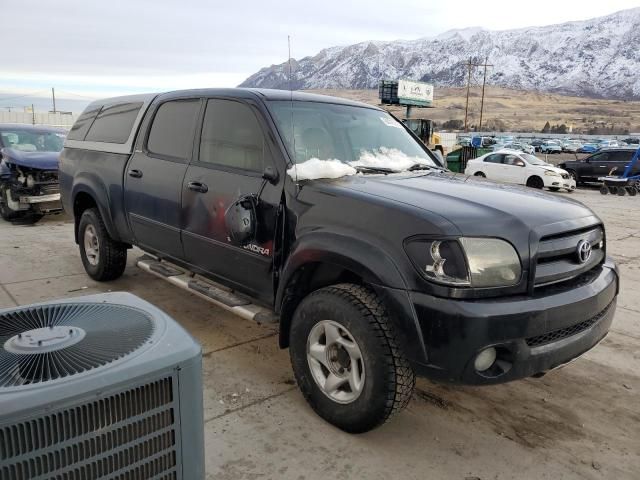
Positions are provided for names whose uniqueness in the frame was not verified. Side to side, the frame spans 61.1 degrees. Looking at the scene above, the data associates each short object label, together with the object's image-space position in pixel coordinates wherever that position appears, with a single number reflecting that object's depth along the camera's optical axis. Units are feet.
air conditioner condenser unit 4.00
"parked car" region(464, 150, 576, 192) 61.00
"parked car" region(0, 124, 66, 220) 30.50
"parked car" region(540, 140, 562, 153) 170.09
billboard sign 151.43
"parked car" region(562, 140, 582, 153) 174.41
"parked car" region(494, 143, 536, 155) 127.60
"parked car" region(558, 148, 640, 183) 67.87
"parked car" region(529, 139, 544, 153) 175.99
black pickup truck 8.19
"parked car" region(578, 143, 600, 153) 172.67
